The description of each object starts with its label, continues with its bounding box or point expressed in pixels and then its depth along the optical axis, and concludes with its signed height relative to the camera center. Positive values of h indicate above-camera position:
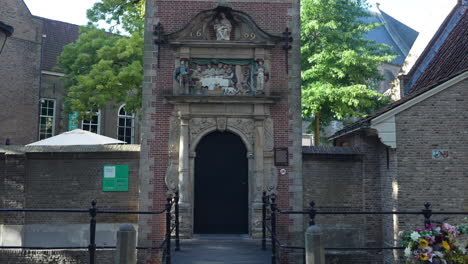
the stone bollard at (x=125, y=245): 6.28 -1.01
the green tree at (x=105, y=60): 17.36 +4.78
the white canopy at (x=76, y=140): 12.98 +1.08
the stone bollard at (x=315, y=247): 6.15 -1.00
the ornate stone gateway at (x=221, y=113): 11.45 +1.66
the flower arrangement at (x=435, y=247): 5.89 -0.95
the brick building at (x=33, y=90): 22.81 +4.69
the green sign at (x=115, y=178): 11.89 -0.07
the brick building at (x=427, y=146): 11.10 +0.79
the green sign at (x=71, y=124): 25.67 +3.01
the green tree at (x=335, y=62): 18.00 +4.81
